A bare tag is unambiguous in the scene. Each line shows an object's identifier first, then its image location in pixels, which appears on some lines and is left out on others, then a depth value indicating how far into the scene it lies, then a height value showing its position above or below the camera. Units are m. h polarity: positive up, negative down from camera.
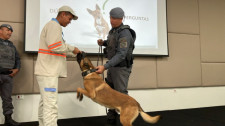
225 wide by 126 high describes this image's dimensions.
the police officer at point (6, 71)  2.49 -0.06
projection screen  2.84 +0.78
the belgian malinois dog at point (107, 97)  1.76 -0.31
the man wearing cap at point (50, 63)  1.89 +0.04
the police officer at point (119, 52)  2.09 +0.17
